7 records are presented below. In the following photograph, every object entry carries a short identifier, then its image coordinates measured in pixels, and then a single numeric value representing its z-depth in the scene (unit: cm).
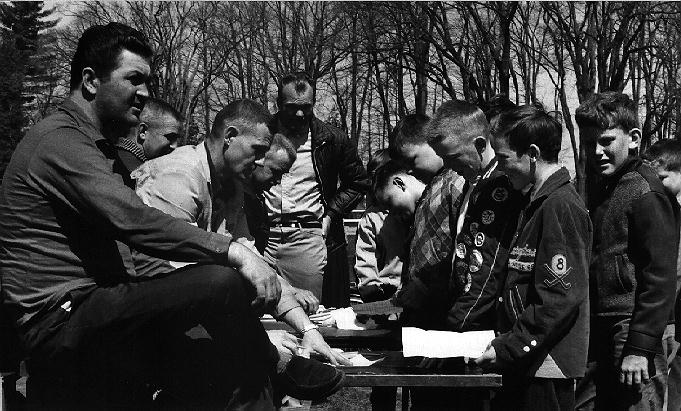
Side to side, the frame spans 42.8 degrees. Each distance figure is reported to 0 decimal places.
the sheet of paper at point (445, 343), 333
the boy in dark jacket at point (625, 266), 368
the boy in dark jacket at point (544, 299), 327
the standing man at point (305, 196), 650
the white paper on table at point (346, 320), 446
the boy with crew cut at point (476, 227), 365
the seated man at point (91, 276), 282
